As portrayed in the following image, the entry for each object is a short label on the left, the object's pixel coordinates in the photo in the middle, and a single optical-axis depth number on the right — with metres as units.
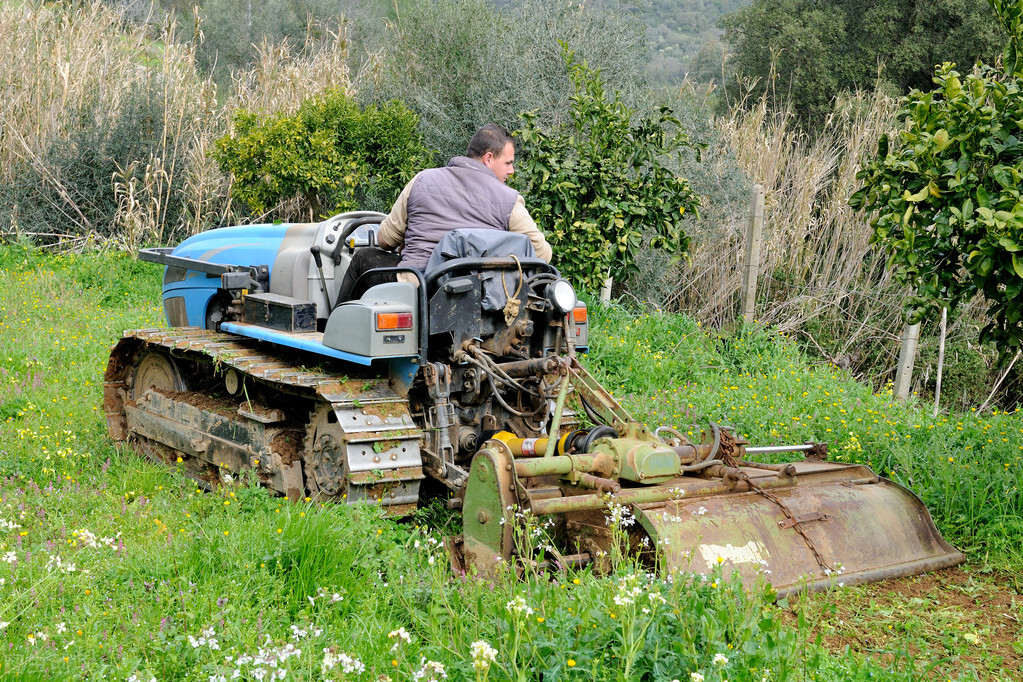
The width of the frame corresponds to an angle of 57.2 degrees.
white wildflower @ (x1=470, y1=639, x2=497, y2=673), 2.70
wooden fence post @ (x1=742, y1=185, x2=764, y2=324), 9.25
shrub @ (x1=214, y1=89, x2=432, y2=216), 10.73
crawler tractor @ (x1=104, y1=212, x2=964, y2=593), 4.10
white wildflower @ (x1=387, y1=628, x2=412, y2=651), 3.10
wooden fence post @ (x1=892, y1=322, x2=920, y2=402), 8.30
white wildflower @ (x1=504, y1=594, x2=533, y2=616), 2.94
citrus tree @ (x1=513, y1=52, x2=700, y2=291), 8.63
